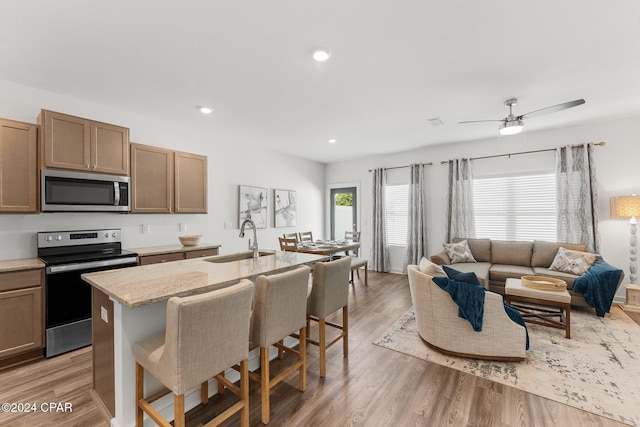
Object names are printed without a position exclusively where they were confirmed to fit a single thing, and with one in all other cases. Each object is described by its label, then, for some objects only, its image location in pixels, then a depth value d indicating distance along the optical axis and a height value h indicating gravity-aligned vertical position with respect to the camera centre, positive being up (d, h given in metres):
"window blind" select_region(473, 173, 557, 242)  4.81 +0.13
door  7.18 +0.12
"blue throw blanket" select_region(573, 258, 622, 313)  3.53 -0.93
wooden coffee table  3.05 -0.99
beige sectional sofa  4.07 -0.79
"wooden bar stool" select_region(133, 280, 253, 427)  1.35 -0.70
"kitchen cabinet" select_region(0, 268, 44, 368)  2.46 -0.88
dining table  4.54 -0.53
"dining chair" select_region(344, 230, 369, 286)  4.97 -0.83
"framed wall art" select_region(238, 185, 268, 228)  5.22 +0.24
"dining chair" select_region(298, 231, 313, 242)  5.71 -0.45
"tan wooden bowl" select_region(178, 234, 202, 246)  3.96 -0.32
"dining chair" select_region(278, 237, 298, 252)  4.77 -0.50
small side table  3.85 -1.19
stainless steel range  2.68 -0.62
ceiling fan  2.99 +1.13
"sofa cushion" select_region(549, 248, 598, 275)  3.92 -0.69
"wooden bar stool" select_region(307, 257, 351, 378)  2.36 -0.67
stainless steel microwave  2.85 +0.29
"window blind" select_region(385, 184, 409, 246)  6.34 +0.05
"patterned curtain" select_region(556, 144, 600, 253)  4.34 +0.28
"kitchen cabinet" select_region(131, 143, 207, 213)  3.55 +0.51
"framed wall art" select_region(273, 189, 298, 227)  6.00 +0.18
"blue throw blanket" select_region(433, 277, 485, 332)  2.49 -0.77
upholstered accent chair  2.54 -1.08
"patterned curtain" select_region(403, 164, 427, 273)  5.88 -0.06
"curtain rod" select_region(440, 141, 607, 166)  4.33 +1.08
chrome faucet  2.64 -0.31
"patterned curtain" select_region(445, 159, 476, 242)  5.41 +0.26
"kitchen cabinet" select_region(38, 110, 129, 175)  2.80 +0.80
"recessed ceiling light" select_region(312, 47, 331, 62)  2.36 +1.39
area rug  2.09 -1.37
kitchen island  1.64 -0.61
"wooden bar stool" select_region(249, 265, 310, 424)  1.83 -0.66
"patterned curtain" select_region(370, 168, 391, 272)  6.50 -0.18
